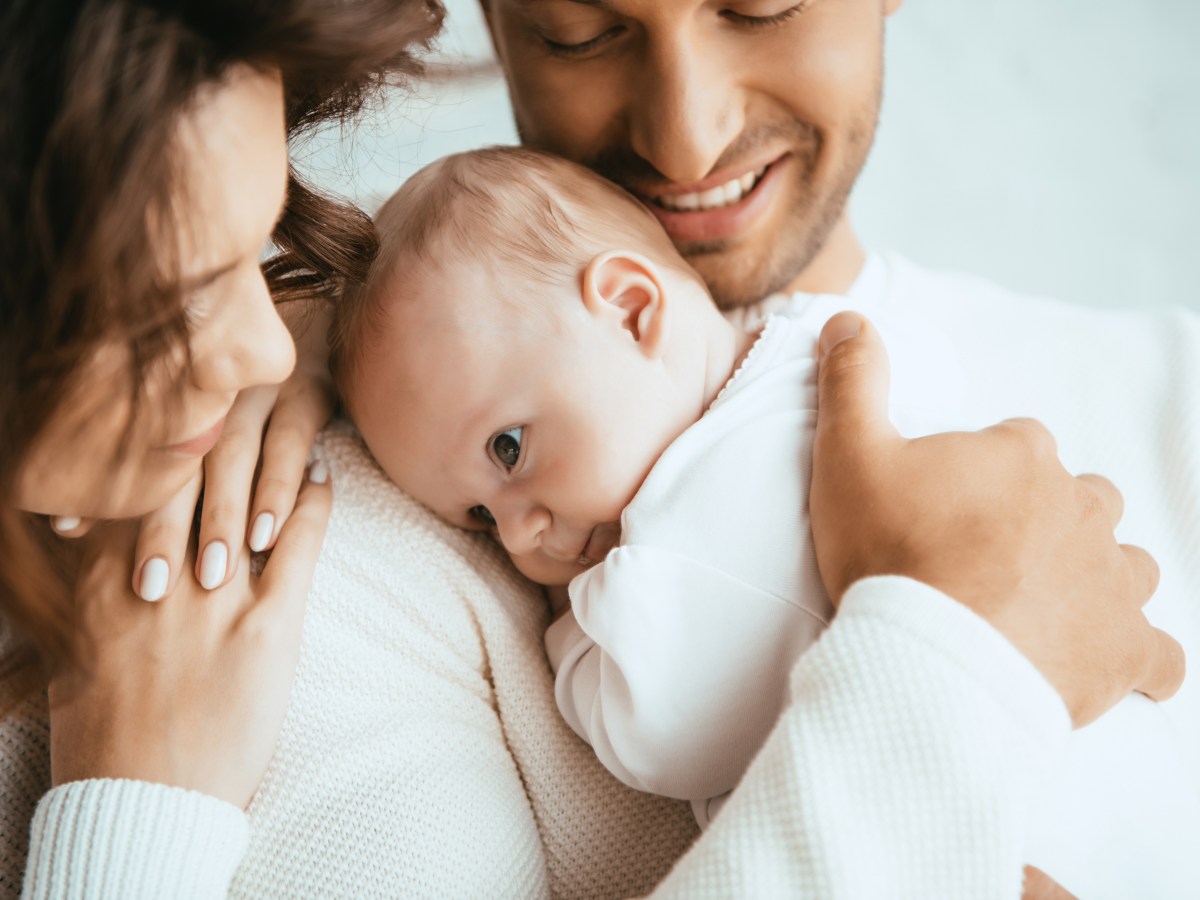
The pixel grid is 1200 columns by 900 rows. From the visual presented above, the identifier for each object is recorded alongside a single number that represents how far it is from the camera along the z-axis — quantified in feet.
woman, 1.35
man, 1.57
